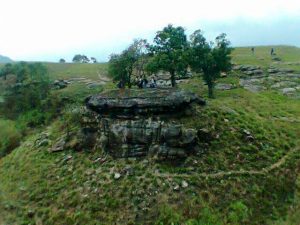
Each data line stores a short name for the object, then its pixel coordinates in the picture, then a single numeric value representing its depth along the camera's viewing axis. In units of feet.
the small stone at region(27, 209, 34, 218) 80.65
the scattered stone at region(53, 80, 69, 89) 210.61
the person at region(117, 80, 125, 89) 129.74
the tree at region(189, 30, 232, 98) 127.36
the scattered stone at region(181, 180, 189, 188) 80.12
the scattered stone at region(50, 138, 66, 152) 99.80
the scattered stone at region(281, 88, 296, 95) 140.96
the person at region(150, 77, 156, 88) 115.02
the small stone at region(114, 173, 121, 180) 84.87
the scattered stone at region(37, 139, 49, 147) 104.35
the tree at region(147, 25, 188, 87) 121.93
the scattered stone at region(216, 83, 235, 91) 147.77
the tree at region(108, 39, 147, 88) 124.78
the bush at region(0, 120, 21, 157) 124.18
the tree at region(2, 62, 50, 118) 181.11
